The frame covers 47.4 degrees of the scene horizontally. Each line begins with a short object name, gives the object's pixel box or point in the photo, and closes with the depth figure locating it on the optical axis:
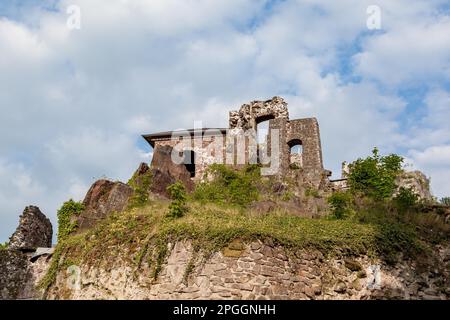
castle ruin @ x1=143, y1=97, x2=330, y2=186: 28.33
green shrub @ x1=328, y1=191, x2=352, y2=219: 17.71
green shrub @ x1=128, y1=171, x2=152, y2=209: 19.39
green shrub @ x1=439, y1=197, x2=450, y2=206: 22.21
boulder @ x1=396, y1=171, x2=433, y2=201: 23.80
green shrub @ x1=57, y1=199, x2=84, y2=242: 19.09
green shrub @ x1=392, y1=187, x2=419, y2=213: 18.58
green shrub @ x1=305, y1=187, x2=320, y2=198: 24.94
